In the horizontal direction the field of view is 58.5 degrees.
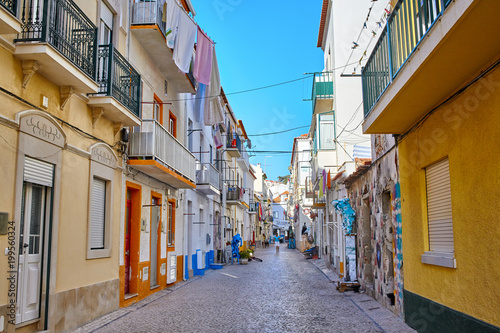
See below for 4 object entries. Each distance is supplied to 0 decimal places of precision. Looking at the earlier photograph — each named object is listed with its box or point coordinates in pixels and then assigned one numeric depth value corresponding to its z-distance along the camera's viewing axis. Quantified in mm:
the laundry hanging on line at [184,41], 11969
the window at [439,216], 6641
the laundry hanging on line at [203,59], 13298
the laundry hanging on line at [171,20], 11773
